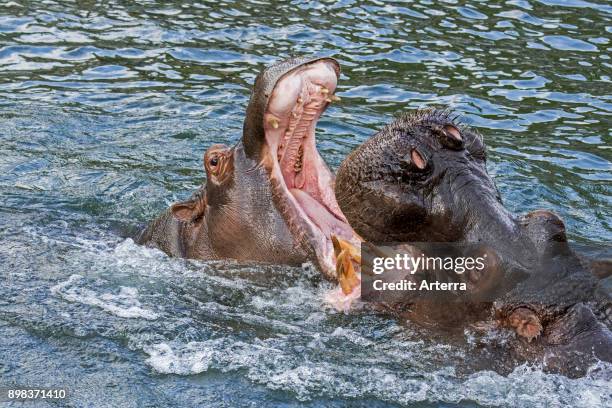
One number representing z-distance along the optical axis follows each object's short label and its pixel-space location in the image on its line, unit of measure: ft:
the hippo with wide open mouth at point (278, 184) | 48.39
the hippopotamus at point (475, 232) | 35.37
